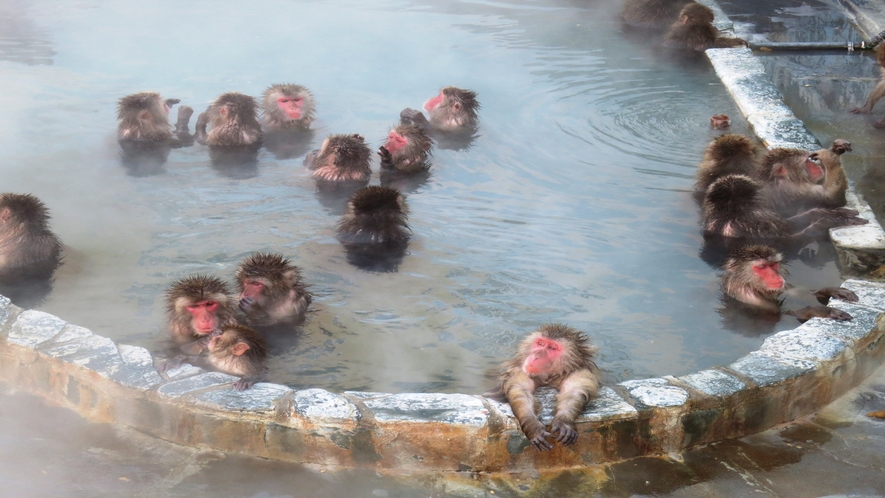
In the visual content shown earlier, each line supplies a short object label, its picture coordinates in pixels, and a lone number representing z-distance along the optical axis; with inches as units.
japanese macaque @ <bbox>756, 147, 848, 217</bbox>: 510.6
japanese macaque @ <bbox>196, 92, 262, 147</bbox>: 614.5
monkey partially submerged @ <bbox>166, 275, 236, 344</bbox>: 380.8
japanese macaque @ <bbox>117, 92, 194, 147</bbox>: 617.0
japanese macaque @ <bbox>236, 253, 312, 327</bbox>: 408.2
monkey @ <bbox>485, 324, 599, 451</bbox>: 319.3
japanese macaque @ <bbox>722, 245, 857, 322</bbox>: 418.9
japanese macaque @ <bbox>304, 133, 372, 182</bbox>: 564.1
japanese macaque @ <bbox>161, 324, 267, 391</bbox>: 357.4
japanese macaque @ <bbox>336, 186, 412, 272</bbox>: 486.3
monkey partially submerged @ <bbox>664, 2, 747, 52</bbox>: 812.6
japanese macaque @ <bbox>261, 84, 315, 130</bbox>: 650.8
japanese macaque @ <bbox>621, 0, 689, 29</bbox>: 888.9
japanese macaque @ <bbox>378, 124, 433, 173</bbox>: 584.1
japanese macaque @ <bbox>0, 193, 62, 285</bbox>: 458.3
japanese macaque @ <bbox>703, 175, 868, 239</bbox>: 489.7
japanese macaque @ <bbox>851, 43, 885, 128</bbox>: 649.6
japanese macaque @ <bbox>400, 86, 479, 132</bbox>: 653.3
